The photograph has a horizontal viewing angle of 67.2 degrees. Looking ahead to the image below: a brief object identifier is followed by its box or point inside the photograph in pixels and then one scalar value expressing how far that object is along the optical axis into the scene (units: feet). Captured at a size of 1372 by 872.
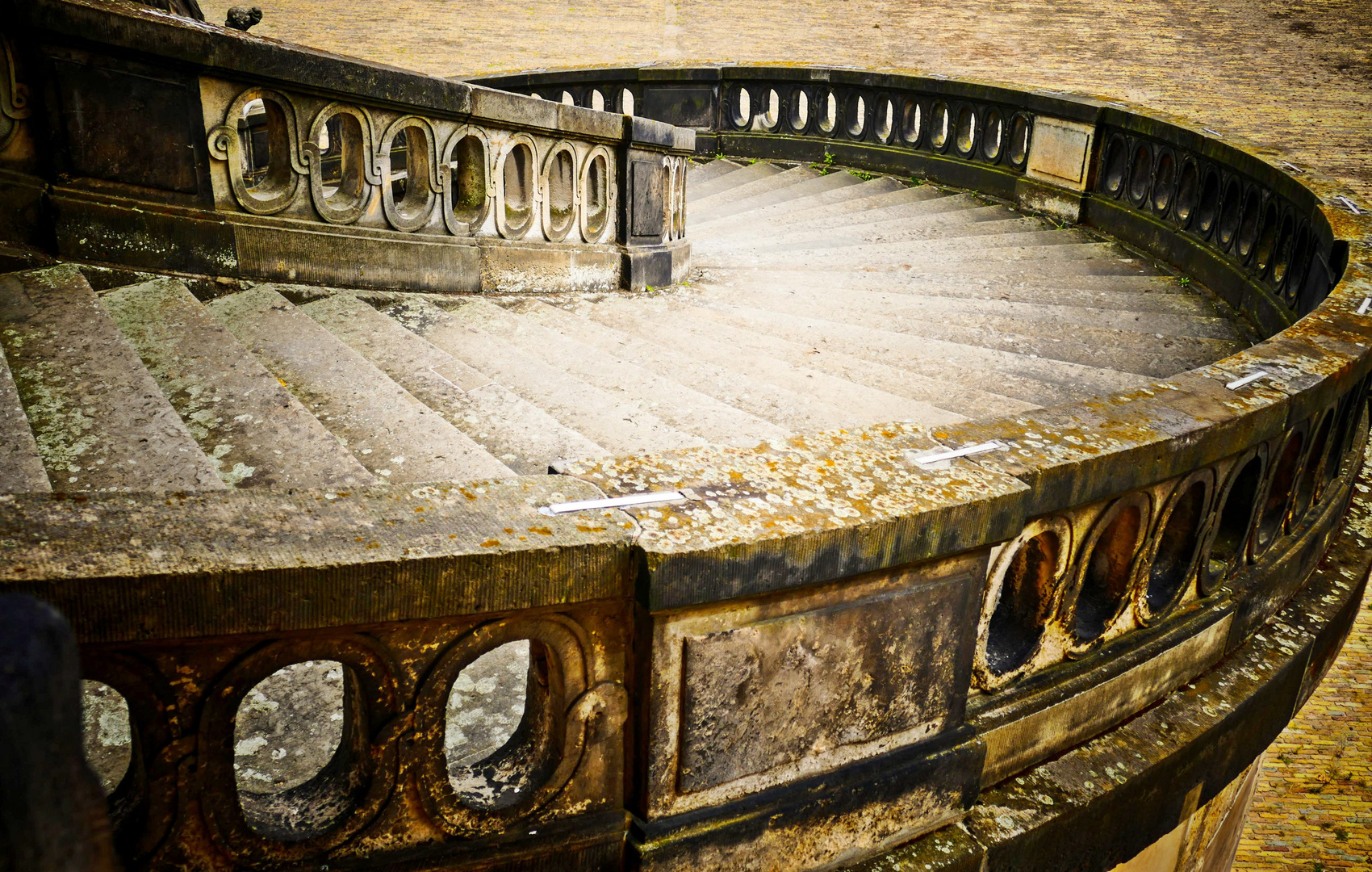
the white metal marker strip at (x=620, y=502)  6.25
